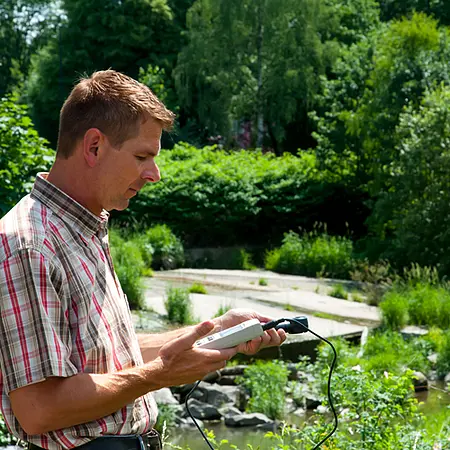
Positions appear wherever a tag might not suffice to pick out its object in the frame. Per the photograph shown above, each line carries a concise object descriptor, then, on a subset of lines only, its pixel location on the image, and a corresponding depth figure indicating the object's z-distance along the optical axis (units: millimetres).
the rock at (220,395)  8844
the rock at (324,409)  7244
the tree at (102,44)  35469
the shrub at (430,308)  11141
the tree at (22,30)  54159
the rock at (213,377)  9508
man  2082
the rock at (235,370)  9690
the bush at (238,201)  19094
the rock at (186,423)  8077
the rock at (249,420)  8094
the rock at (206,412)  8523
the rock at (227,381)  9531
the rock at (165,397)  8156
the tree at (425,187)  14656
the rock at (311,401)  8578
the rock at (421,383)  9102
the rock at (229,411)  8430
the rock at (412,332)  10461
